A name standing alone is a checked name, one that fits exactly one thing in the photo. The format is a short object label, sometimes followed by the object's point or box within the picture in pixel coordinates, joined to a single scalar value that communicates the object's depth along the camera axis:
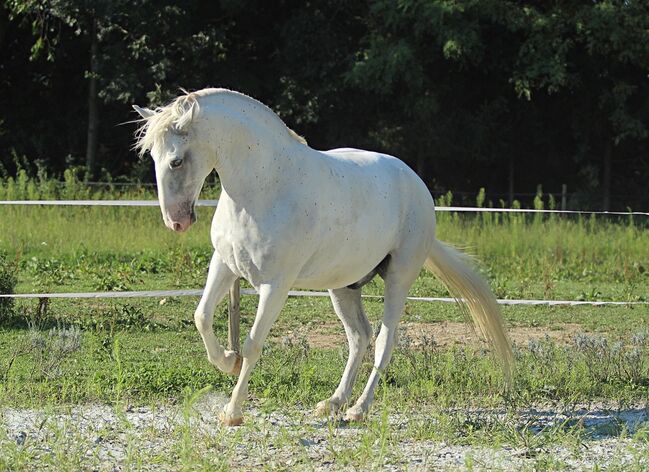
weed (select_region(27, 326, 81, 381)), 14.34
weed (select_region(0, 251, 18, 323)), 18.64
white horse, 11.27
